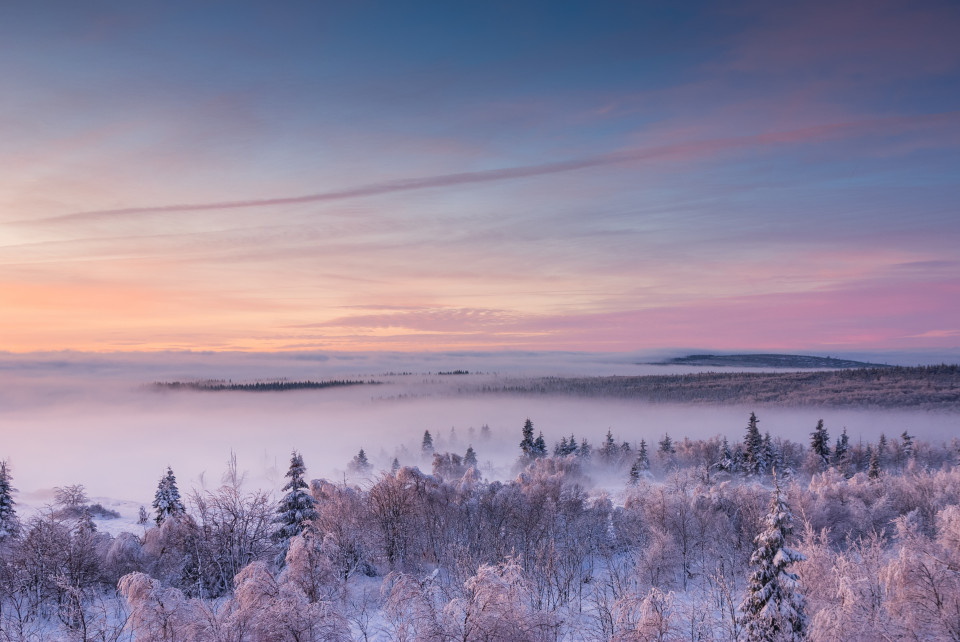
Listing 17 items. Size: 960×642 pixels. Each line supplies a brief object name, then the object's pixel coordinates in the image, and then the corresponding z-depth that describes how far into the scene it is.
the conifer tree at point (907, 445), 118.66
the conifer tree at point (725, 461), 103.75
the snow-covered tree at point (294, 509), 41.97
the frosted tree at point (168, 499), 51.87
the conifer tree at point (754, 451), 96.38
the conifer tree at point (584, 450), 143.88
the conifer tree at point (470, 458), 127.73
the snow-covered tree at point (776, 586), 21.44
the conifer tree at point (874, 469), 81.06
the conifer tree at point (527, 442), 118.25
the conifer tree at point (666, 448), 136.25
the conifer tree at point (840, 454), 102.50
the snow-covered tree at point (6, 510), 44.44
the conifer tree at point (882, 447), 114.12
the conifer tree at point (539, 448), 121.88
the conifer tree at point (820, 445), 101.25
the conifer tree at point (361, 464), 138.50
